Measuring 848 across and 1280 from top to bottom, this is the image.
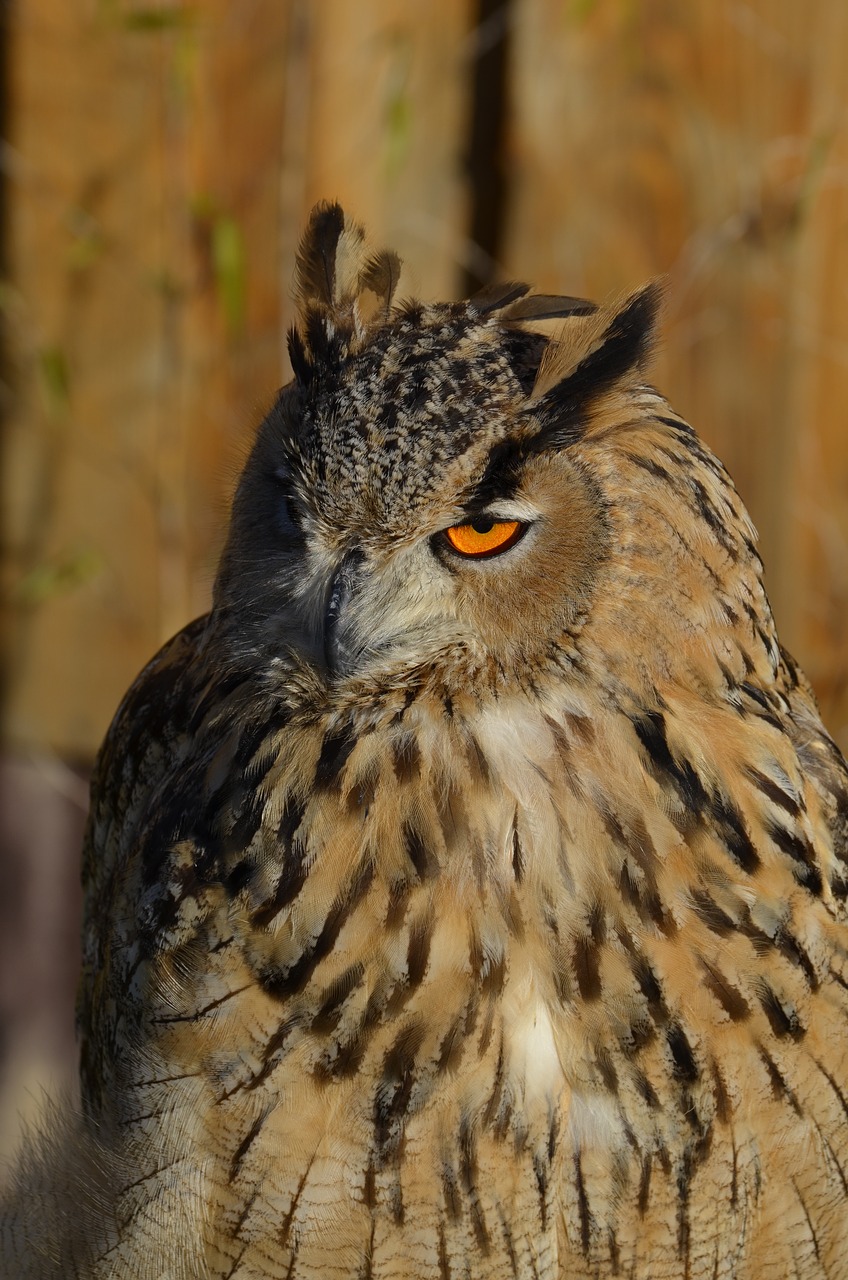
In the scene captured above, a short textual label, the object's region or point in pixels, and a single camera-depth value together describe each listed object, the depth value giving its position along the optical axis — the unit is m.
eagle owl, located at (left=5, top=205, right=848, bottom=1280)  2.46
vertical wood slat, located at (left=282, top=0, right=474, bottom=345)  4.53
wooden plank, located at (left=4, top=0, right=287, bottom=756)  4.64
